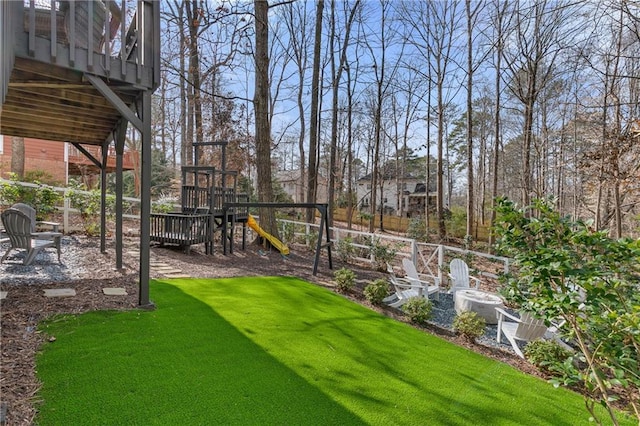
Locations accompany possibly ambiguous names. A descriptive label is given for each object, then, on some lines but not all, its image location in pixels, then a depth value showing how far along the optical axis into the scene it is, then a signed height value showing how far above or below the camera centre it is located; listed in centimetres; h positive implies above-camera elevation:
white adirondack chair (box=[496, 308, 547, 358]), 476 -169
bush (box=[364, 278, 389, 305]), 589 -145
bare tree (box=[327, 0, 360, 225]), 1478 +635
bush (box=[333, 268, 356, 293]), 641 -137
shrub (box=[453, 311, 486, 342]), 473 -161
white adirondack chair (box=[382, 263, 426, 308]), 600 -155
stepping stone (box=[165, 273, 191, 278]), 625 -132
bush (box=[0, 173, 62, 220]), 844 +9
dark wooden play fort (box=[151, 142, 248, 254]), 832 -33
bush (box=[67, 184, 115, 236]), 909 -13
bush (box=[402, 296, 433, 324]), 520 -154
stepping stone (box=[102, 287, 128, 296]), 471 -124
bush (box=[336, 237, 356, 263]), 972 -122
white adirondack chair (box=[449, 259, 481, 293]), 726 -141
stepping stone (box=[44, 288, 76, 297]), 443 -119
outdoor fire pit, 582 -162
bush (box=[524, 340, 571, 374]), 404 -167
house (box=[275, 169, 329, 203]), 2646 +161
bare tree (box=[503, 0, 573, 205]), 1149 +554
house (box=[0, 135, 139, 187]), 1349 +176
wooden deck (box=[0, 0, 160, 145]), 323 +142
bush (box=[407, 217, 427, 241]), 1534 -106
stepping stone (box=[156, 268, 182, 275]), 652 -130
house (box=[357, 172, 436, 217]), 3144 +120
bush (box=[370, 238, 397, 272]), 899 -124
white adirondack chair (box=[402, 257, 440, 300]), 648 -135
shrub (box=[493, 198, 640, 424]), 187 -42
